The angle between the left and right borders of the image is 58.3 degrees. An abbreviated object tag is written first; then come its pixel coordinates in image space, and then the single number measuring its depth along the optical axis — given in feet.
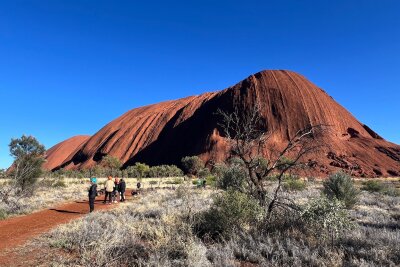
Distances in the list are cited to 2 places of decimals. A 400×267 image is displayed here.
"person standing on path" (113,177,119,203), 67.60
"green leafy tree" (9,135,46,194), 80.04
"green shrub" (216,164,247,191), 41.78
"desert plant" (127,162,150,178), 222.28
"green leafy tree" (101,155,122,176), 247.56
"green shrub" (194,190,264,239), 29.96
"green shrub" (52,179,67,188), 115.39
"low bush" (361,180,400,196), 80.62
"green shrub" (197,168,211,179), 195.78
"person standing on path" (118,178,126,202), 67.97
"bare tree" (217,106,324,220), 33.84
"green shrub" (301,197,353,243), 27.45
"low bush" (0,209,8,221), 45.21
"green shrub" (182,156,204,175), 218.18
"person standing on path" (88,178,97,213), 50.70
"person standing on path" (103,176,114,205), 62.80
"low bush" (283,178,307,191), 85.24
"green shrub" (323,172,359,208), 54.08
